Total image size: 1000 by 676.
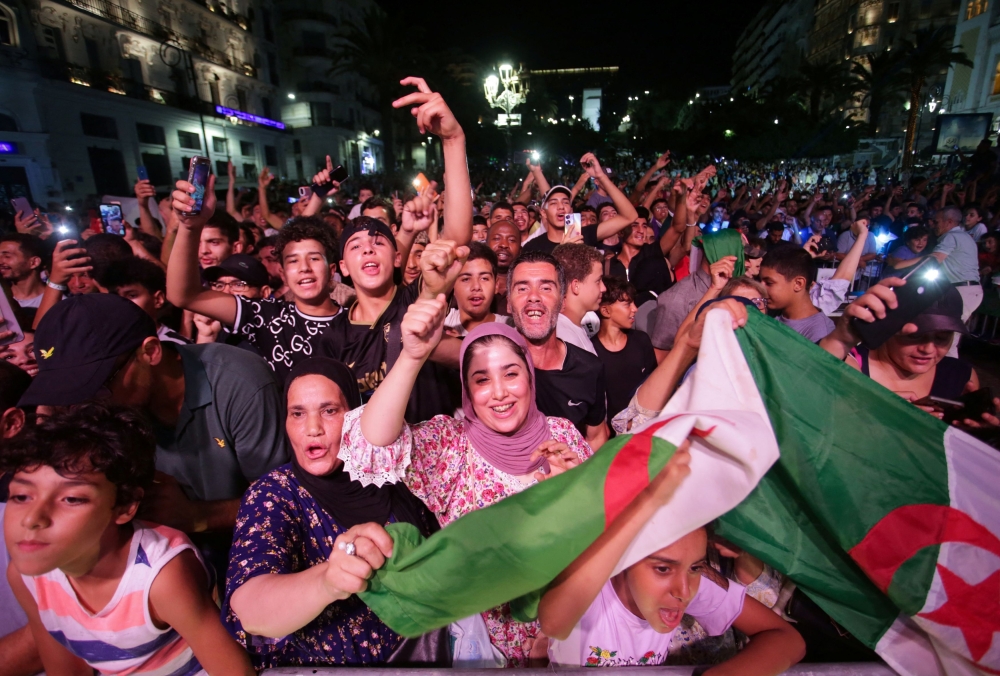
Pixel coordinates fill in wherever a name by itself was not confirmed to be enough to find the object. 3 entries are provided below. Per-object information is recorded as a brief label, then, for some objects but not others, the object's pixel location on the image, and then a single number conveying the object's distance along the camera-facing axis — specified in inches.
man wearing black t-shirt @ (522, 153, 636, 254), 220.6
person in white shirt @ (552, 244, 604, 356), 137.6
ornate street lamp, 2982.3
